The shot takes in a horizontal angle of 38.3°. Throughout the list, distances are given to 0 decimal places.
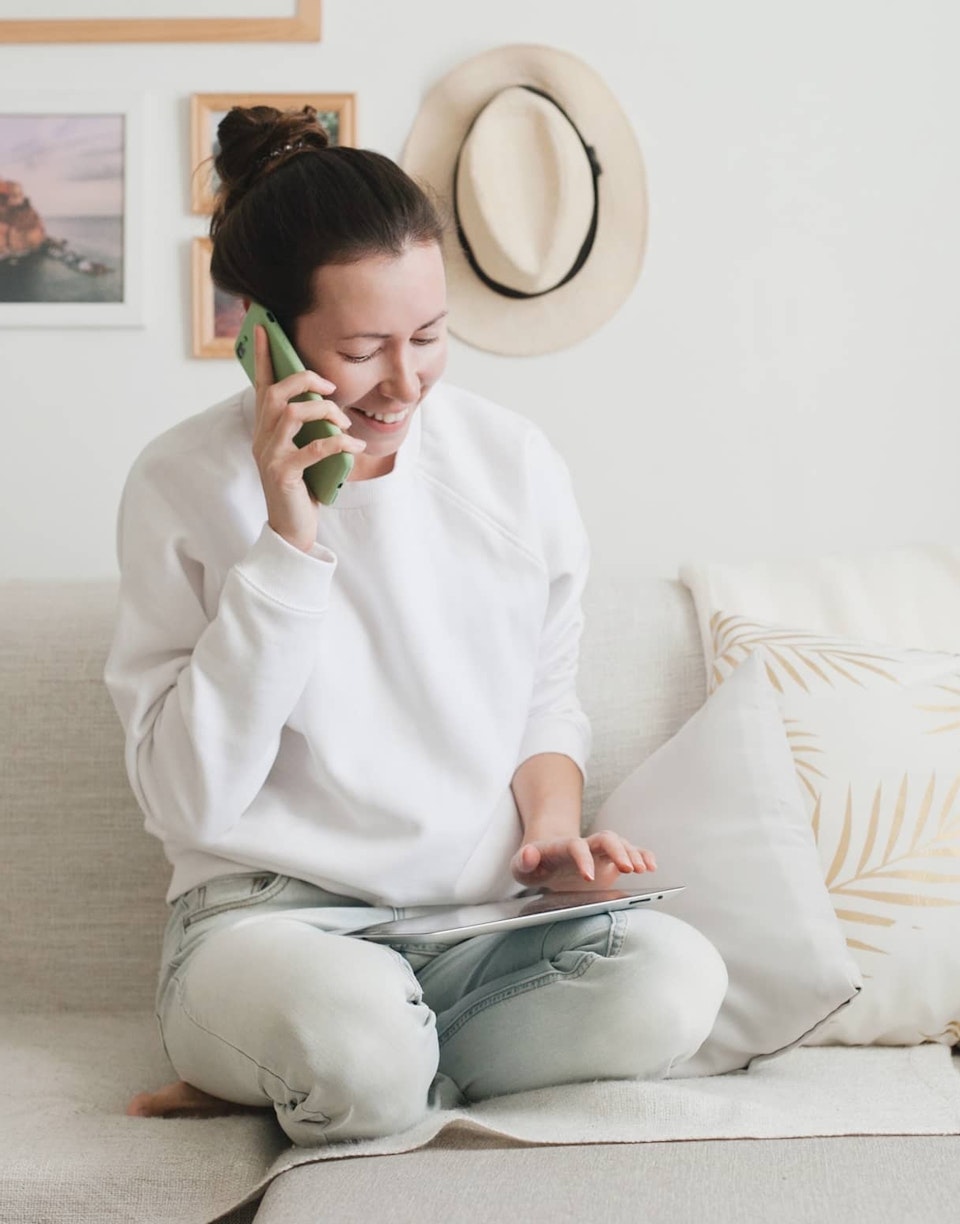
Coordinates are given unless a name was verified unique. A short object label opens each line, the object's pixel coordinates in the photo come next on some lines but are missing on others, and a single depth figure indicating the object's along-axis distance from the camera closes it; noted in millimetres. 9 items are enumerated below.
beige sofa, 970
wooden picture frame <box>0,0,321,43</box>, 2105
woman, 1187
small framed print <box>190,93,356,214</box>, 2109
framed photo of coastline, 2123
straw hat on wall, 2098
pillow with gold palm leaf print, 1402
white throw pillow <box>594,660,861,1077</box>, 1312
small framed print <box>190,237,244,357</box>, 2121
